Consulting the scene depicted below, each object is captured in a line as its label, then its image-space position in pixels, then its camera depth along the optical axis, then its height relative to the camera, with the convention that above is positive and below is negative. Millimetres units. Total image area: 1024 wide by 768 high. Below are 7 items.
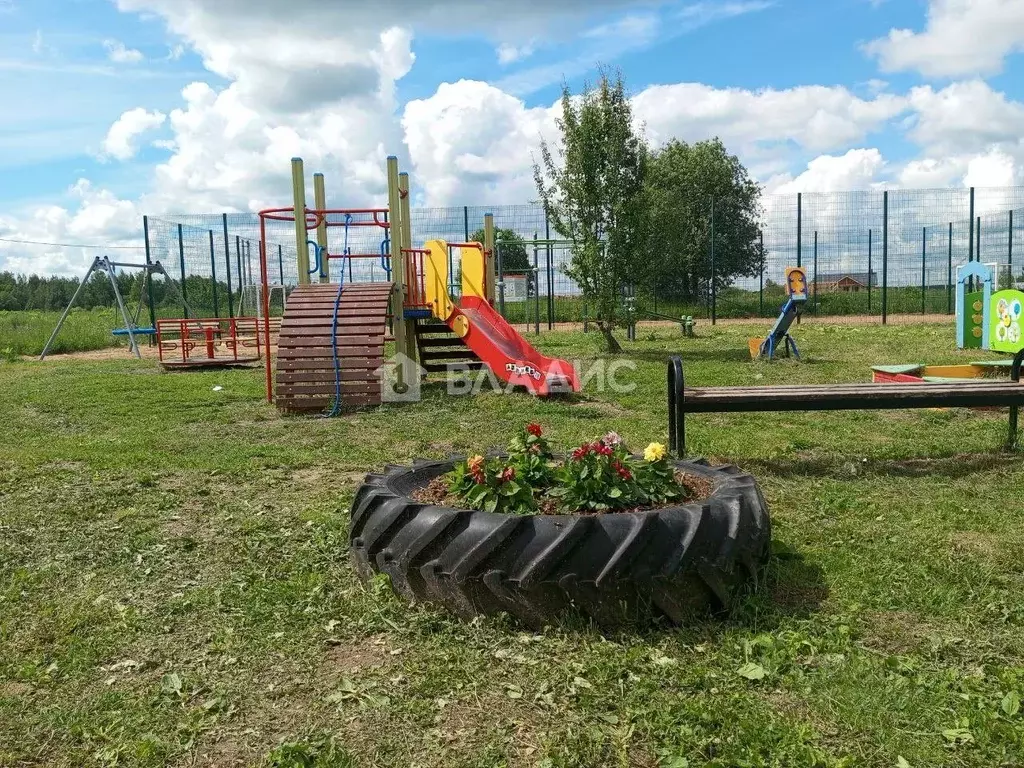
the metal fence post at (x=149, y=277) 20253 +977
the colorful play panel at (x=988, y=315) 12391 -307
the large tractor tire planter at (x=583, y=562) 2982 -926
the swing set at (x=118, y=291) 17156 +623
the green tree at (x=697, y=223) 24625 +2645
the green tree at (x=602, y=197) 14844 +1969
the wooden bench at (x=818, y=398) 5637 -664
